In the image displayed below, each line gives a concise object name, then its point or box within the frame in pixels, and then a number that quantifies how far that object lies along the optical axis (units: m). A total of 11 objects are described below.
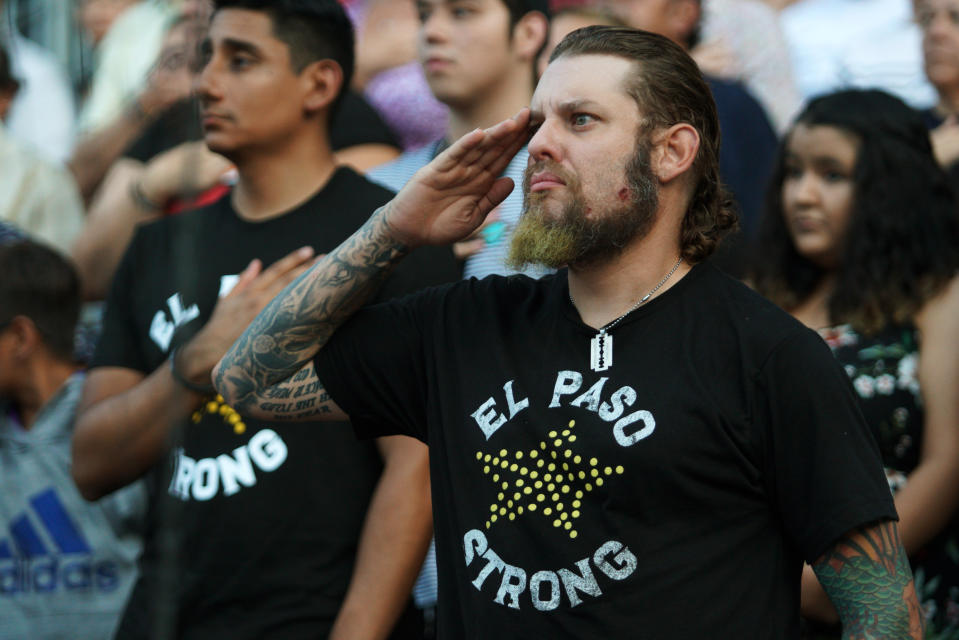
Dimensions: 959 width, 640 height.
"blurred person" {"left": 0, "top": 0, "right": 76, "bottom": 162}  13.02
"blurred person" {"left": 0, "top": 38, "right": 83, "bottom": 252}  10.89
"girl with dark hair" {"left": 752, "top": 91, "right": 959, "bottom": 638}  6.73
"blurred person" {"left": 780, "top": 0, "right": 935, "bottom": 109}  11.35
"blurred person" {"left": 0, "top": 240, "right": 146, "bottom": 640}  7.71
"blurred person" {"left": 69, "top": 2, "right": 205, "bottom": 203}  10.41
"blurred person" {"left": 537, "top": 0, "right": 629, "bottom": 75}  10.00
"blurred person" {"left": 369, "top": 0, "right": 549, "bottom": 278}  7.84
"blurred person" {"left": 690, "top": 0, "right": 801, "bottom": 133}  11.27
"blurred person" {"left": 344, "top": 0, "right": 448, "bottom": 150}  10.49
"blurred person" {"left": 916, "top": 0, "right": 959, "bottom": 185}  9.73
